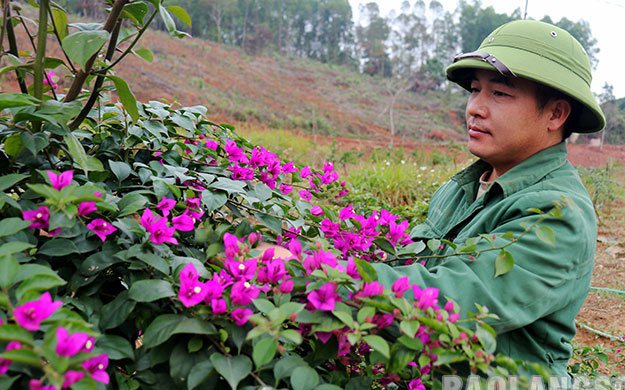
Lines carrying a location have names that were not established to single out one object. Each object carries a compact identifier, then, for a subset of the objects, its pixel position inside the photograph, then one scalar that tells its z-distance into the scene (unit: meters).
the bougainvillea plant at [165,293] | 0.61
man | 0.95
